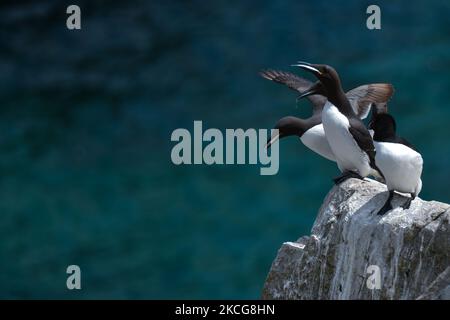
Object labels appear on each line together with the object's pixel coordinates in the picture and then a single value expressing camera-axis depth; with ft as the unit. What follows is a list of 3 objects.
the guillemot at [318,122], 44.93
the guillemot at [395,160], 37.96
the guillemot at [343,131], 40.47
